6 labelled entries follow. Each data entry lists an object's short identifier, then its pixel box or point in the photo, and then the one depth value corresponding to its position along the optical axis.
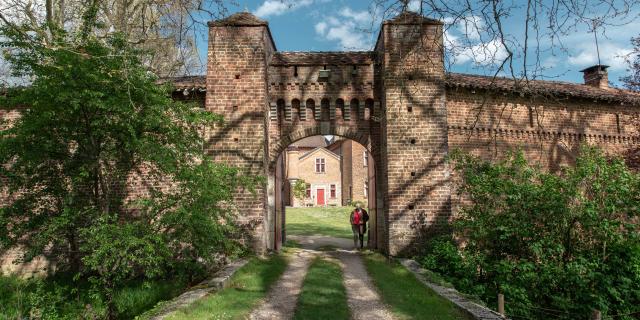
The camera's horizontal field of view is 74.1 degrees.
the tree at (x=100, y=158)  7.52
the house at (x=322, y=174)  40.03
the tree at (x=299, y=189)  39.41
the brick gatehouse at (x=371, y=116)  11.10
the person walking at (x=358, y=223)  13.37
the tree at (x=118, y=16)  4.89
